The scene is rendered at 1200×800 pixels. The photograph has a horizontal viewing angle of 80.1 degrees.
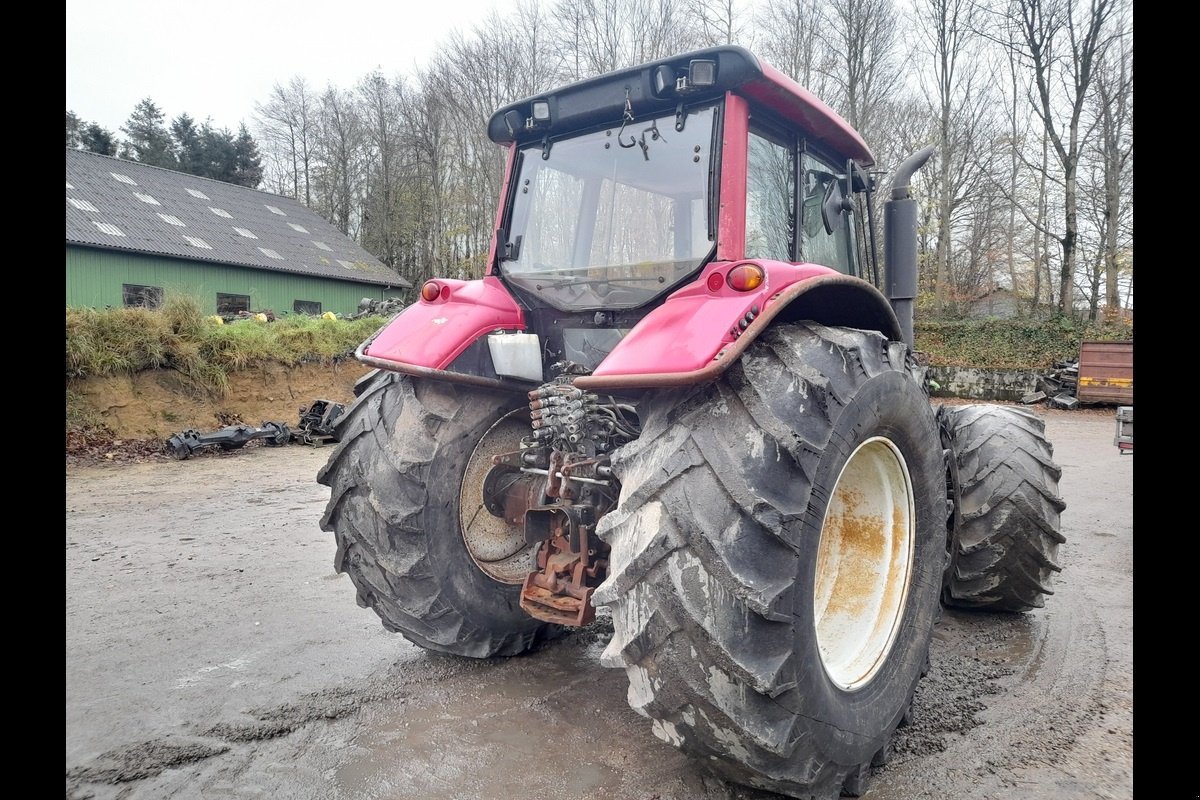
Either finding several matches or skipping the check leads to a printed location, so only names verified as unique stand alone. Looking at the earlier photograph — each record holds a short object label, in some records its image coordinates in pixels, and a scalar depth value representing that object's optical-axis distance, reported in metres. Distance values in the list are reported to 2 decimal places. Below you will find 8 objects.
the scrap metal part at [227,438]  9.75
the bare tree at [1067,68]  17.75
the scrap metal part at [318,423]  11.05
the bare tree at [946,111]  21.84
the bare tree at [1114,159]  17.50
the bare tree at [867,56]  22.16
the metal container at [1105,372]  14.68
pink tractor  1.75
